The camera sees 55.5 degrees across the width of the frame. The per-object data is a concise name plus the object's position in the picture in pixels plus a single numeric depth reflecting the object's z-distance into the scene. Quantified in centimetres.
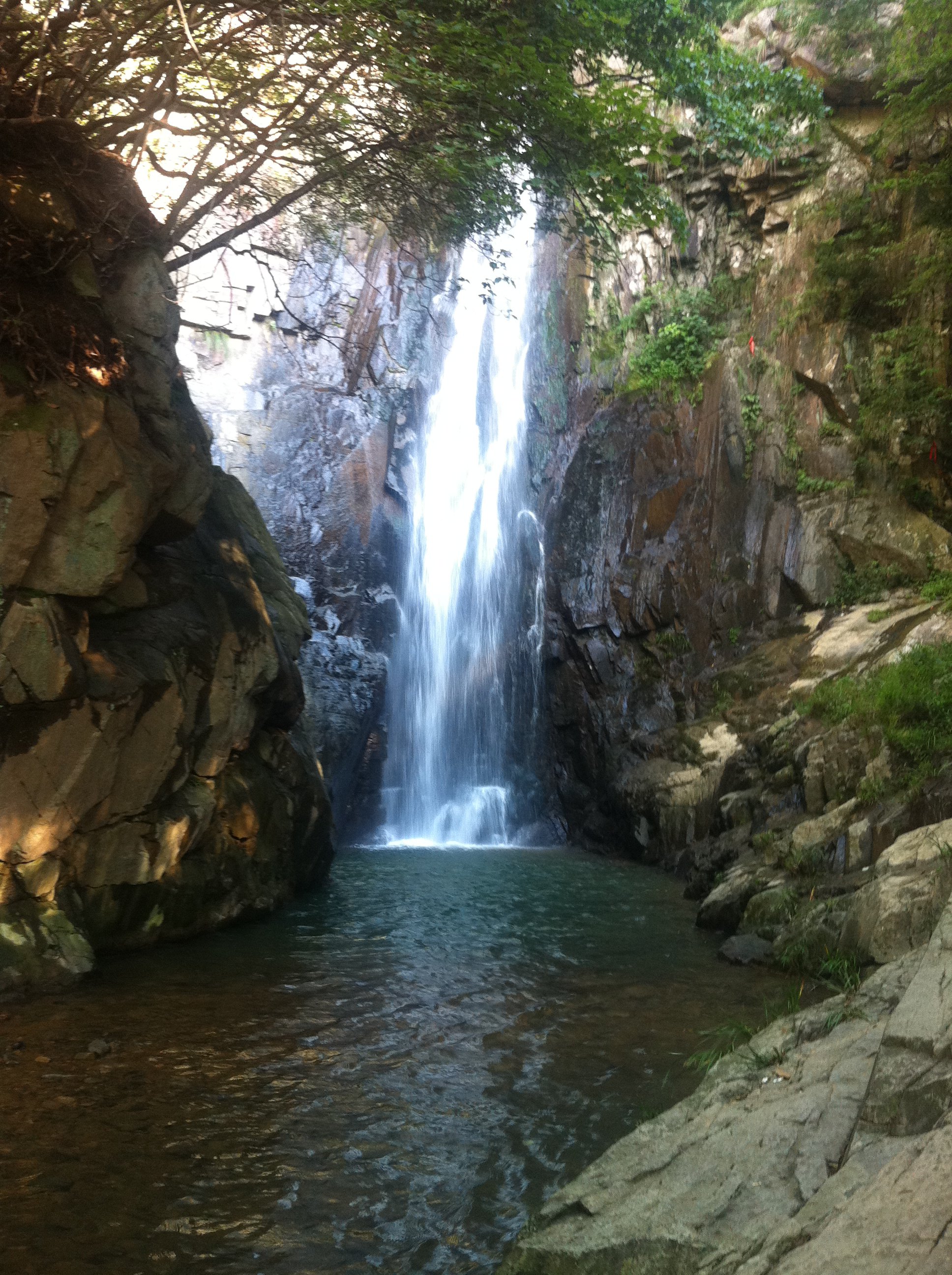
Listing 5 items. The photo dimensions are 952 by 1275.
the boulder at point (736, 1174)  286
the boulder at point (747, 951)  821
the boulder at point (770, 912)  879
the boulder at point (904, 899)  553
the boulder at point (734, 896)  977
